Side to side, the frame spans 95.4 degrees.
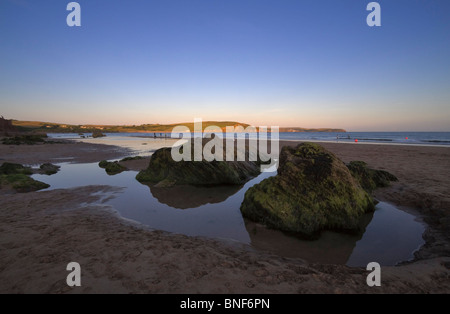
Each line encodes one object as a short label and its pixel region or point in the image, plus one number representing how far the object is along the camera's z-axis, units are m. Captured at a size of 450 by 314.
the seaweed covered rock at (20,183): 8.23
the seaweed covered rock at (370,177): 8.08
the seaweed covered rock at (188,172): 9.57
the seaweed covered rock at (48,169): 11.66
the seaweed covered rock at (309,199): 5.06
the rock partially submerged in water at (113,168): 12.13
